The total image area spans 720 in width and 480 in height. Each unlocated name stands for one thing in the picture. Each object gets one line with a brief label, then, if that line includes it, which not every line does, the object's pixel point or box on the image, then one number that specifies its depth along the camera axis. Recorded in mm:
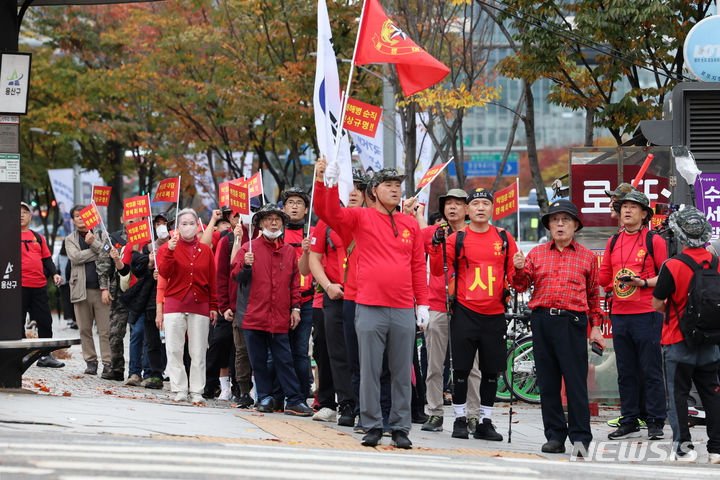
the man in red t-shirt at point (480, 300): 15469
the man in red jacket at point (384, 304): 14279
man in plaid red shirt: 14623
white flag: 15680
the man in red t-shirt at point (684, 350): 14199
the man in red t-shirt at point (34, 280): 24366
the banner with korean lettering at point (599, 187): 18681
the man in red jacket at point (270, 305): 18034
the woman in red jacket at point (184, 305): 19488
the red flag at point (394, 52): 15971
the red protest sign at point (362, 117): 19633
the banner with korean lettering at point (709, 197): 18470
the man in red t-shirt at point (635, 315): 16196
